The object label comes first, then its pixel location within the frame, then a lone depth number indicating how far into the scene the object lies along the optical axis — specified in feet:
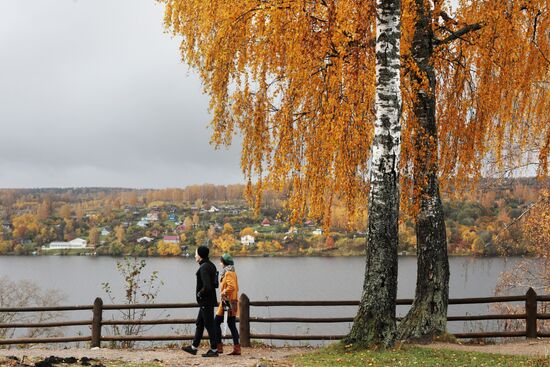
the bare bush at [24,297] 115.24
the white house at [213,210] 436.35
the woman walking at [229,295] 35.27
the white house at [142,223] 388.98
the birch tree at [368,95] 32.73
